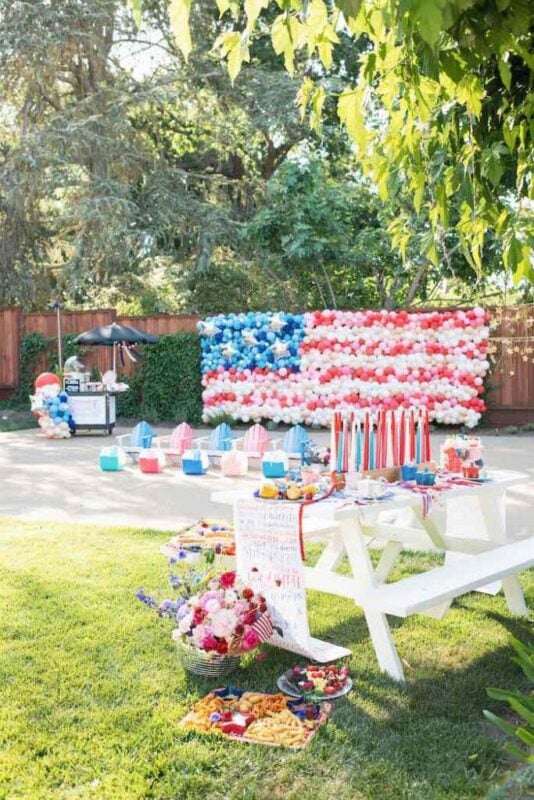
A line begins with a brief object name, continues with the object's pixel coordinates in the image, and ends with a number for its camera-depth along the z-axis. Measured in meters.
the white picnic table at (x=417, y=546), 3.91
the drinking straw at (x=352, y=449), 4.85
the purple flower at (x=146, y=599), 4.15
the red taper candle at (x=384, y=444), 4.98
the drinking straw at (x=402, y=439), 5.08
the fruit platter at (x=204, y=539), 4.67
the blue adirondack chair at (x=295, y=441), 9.97
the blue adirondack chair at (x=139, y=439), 11.05
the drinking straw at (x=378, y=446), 4.96
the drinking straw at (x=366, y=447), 4.89
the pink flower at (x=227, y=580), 4.09
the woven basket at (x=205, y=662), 3.86
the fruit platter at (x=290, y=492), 4.29
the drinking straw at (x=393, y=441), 5.01
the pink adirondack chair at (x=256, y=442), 10.49
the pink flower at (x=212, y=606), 3.92
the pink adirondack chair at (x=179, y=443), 10.83
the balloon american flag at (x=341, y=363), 14.07
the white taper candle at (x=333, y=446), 4.89
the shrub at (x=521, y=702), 1.88
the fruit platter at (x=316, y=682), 3.70
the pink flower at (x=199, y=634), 3.84
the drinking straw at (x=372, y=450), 4.92
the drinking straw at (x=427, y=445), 5.21
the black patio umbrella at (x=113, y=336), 14.01
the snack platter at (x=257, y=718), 3.31
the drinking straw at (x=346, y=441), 4.87
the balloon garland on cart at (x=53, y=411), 14.01
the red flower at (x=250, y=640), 3.88
